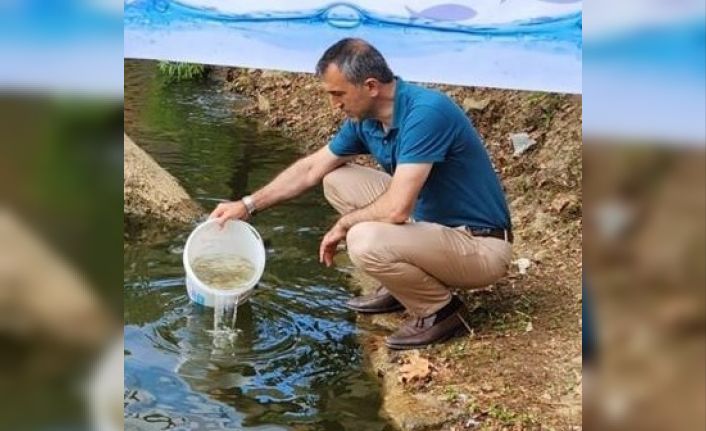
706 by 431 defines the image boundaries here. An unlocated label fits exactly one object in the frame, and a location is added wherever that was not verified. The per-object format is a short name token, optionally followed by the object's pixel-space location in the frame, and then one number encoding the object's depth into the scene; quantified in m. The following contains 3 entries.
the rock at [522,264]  3.74
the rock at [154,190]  4.06
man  3.69
